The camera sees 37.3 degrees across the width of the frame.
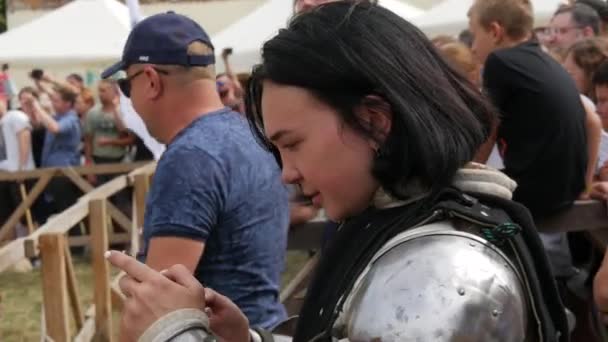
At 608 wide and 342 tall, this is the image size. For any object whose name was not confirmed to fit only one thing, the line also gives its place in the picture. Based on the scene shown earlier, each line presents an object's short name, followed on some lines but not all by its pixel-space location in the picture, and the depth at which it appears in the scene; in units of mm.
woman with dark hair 1281
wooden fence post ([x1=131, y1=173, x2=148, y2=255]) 6875
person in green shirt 9727
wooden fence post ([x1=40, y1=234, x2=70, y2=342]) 4309
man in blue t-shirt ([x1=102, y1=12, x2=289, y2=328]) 2326
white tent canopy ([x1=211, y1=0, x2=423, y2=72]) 12336
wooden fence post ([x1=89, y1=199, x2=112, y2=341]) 5348
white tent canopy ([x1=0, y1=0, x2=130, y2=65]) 12984
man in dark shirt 3605
